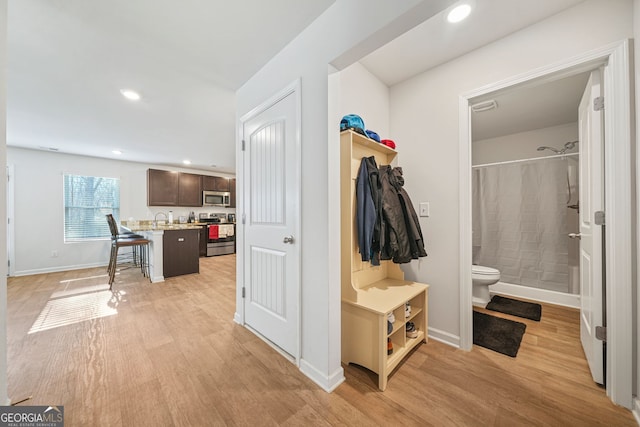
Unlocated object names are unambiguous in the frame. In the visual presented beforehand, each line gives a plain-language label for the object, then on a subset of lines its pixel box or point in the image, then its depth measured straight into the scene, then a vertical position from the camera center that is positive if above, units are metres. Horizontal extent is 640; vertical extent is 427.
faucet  5.18 -0.09
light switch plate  2.00 +0.04
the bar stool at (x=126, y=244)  3.46 -0.46
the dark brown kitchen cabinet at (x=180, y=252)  3.78 -0.65
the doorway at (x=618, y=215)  1.22 -0.02
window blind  4.43 +0.19
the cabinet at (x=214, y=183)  6.07 +0.85
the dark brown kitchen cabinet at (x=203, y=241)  5.75 -0.68
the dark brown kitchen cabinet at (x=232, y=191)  6.62 +0.67
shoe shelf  1.42 -0.59
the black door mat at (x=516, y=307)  2.39 -1.07
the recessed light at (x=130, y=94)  2.19 +1.19
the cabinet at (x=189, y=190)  5.64 +0.62
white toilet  2.55 -0.78
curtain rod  2.70 +0.68
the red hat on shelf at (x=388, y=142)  2.01 +0.63
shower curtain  2.79 -0.12
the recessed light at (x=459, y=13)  1.41 +1.27
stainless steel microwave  6.03 +0.43
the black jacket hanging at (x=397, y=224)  1.68 -0.08
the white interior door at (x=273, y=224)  1.62 -0.08
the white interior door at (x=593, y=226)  1.37 -0.09
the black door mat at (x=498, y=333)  1.81 -1.06
